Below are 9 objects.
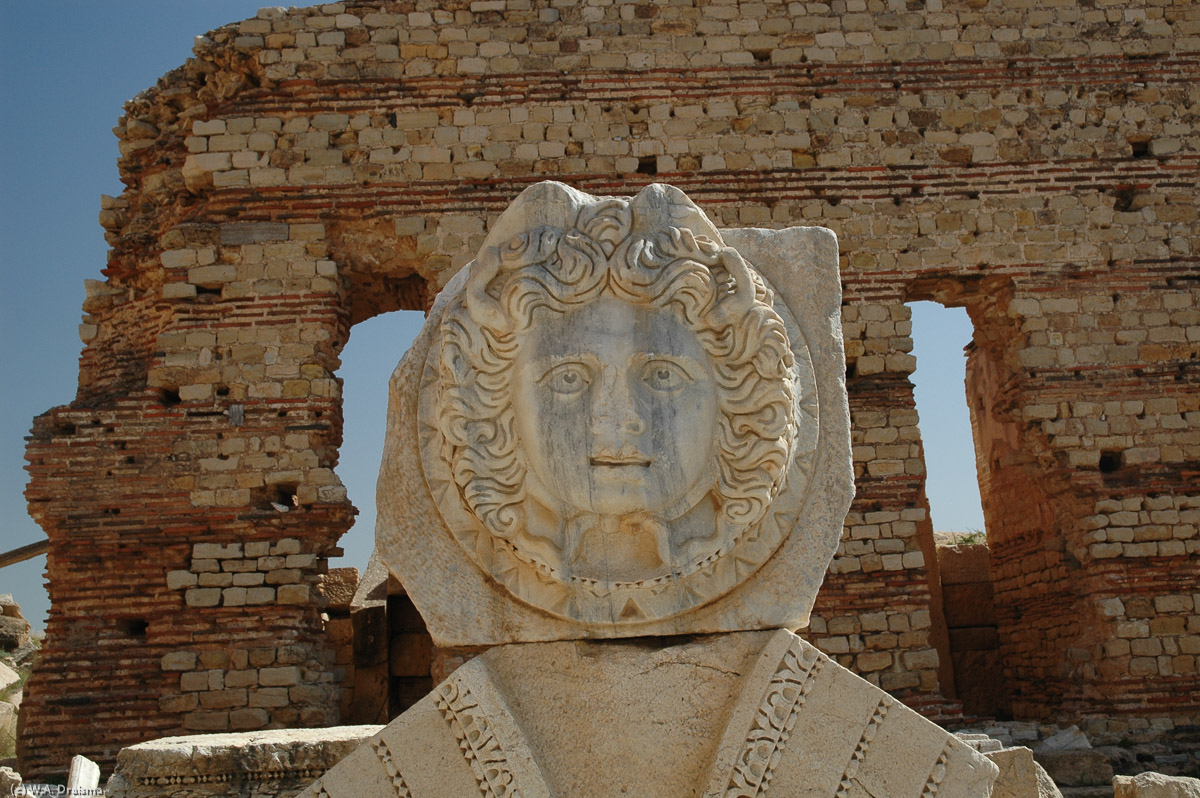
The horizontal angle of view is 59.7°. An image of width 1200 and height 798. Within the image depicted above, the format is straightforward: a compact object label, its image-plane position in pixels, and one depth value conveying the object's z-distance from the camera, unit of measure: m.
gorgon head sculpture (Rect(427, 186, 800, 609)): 2.45
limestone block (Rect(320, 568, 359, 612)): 9.67
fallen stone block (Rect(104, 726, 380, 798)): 4.22
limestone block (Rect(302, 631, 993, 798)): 2.25
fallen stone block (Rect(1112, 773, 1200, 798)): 3.73
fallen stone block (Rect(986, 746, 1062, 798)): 3.62
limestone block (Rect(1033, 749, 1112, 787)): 6.37
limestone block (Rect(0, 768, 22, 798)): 4.84
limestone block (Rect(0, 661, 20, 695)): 11.57
